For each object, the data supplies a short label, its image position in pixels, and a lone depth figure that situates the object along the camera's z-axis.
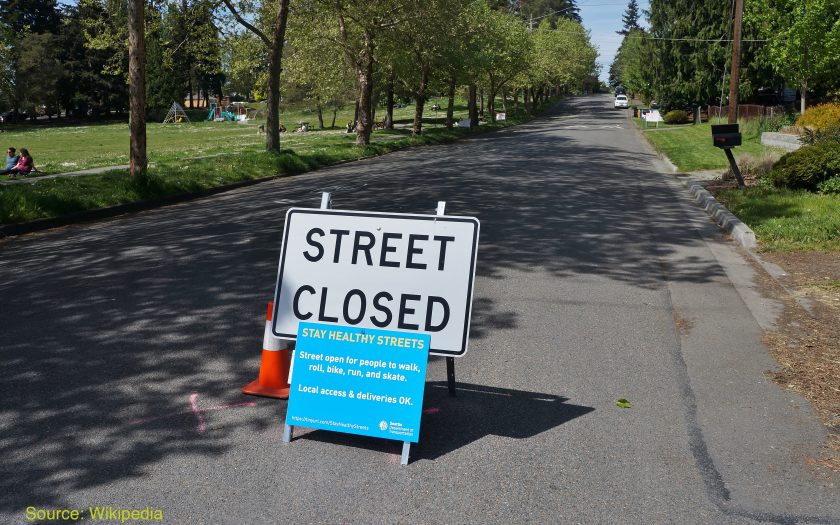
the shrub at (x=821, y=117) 23.70
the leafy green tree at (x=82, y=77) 84.12
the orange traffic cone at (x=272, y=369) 5.27
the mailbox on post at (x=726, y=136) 15.89
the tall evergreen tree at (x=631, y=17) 186.61
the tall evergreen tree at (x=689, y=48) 54.06
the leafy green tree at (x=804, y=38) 28.47
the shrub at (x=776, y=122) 32.00
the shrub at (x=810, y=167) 14.49
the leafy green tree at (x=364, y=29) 29.81
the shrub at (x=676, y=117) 57.00
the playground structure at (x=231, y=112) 91.07
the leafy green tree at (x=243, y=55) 25.33
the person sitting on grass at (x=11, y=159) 21.36
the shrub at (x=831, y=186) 14.12
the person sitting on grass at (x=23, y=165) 21.14
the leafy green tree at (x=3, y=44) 16.12
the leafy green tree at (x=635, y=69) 68.00
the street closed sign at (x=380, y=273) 4.89
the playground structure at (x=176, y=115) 82.88
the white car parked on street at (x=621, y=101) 94.44
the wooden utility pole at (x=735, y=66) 28.12
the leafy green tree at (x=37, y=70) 70.31
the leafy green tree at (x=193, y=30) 22.59
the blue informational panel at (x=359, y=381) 4.51
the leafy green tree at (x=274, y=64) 24.73
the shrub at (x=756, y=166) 18.42
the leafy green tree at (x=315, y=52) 29.67
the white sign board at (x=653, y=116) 46.44
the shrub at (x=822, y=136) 16.30
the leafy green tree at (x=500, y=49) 44.91
